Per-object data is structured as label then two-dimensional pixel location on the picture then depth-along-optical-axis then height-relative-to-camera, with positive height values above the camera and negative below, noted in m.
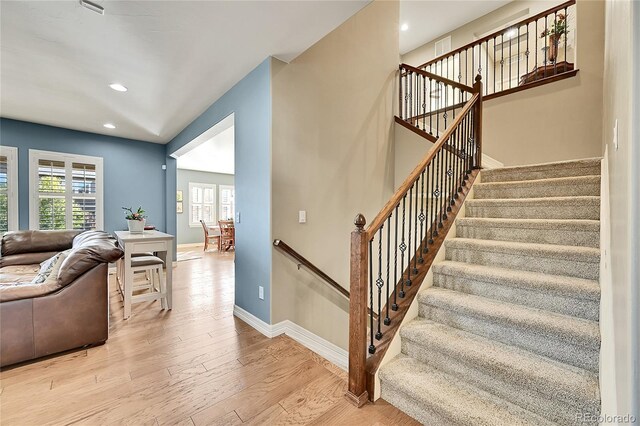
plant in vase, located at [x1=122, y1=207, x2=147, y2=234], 3.55 -0.17
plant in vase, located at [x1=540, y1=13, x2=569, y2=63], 3.35 +2.27
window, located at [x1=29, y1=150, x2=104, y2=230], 4.41 +0.33
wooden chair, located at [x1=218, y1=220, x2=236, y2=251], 8.04 -0.73
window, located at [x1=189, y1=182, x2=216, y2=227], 9.32 +0.25
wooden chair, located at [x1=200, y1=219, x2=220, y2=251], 8.13 -0.80
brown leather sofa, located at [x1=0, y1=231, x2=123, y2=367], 2.01 -0.79
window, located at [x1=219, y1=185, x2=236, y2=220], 10.06 +0.35
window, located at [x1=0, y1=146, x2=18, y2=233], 4.12 +0.34
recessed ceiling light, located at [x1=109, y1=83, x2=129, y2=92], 2.98 +1.40
